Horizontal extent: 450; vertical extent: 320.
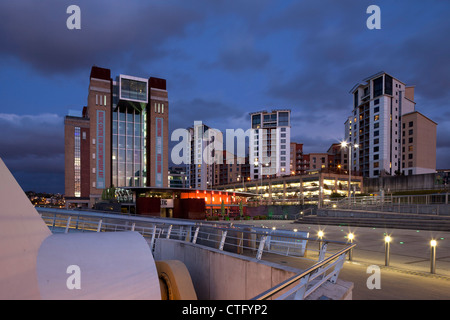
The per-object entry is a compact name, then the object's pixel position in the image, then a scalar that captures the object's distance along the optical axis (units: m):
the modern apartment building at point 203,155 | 145.88
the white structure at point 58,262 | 5.51
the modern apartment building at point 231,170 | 135.50
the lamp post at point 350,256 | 10.53
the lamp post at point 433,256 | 8.58
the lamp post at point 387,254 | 9.65
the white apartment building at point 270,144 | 121.75
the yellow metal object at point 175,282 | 8.48
